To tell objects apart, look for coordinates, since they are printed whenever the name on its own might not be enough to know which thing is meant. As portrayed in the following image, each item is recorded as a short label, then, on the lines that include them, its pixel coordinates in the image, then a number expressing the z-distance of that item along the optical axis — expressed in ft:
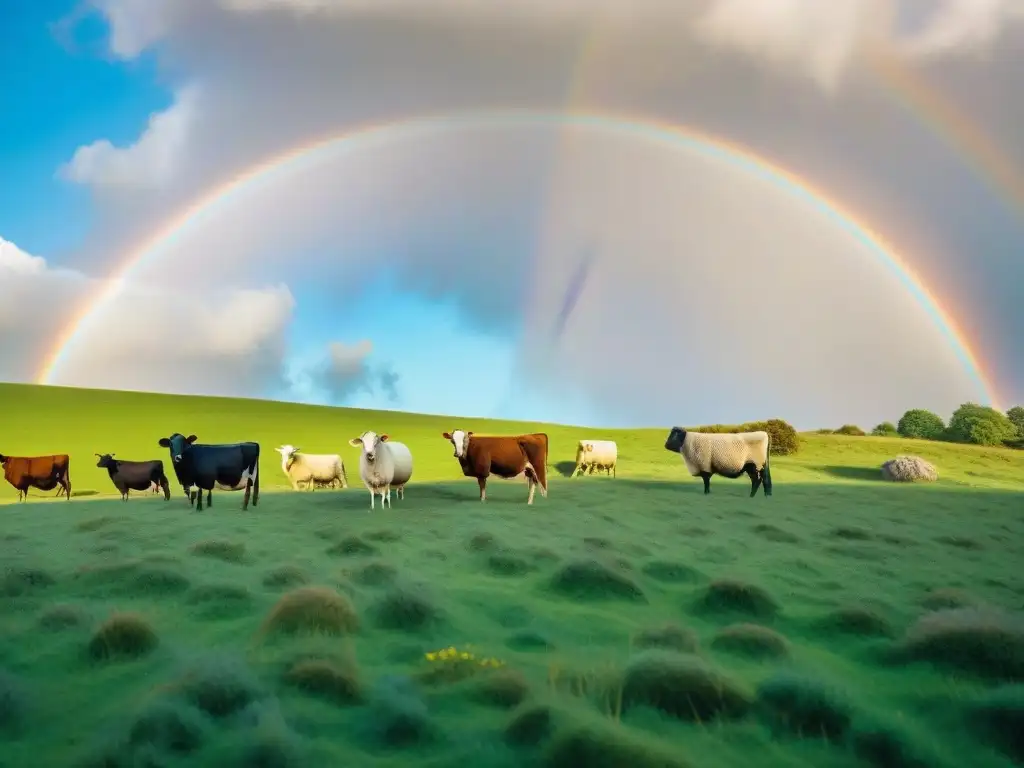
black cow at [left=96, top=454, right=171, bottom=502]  84.89
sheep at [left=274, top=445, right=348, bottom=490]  100.37
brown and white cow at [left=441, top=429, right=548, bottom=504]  73.26
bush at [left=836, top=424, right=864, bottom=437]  229.39
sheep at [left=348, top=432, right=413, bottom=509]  68.39
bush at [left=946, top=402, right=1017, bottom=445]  218.18
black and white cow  63.98
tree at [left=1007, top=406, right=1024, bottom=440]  260.21
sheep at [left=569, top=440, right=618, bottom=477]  123.85
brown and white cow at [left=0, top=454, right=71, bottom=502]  92.17
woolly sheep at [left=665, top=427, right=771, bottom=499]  85.46
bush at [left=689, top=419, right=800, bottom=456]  168.35
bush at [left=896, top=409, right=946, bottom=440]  252.62
